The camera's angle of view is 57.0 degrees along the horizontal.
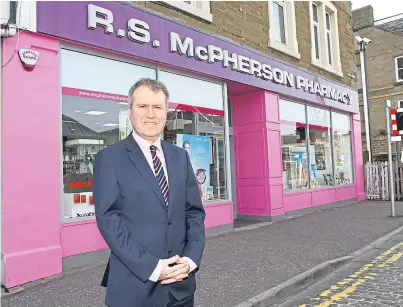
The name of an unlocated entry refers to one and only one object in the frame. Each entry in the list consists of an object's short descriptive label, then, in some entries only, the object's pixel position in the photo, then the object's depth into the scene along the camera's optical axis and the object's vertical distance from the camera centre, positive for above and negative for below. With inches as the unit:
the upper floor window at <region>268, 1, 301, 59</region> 417.4 +165.4
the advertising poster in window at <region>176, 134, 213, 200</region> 306.3 +14.7
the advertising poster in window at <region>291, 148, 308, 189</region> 420.4 +2.3
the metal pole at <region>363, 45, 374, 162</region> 783.7 +170.3
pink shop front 195.3 +39.9
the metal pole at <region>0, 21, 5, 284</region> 183.5 +13.4
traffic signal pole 386.5 +38.2
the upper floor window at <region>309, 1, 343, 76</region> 477.8 +179.1
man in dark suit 73.2 -8.4
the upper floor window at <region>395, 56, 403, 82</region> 938.7 +248.5
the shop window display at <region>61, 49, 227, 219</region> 227.9 +39.8
